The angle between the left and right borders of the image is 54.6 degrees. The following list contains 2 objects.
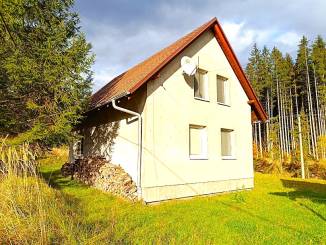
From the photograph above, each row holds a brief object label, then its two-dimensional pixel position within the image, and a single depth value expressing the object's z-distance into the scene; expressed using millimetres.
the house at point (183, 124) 11367
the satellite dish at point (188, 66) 12328
